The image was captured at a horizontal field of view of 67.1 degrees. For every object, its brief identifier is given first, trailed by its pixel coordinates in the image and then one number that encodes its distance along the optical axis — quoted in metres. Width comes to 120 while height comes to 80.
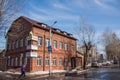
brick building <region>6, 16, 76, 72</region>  16.06
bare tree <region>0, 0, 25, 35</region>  7.99
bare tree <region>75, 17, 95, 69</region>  22.29
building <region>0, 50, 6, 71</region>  20.17
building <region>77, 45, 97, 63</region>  35.74
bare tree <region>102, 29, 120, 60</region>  35.81
